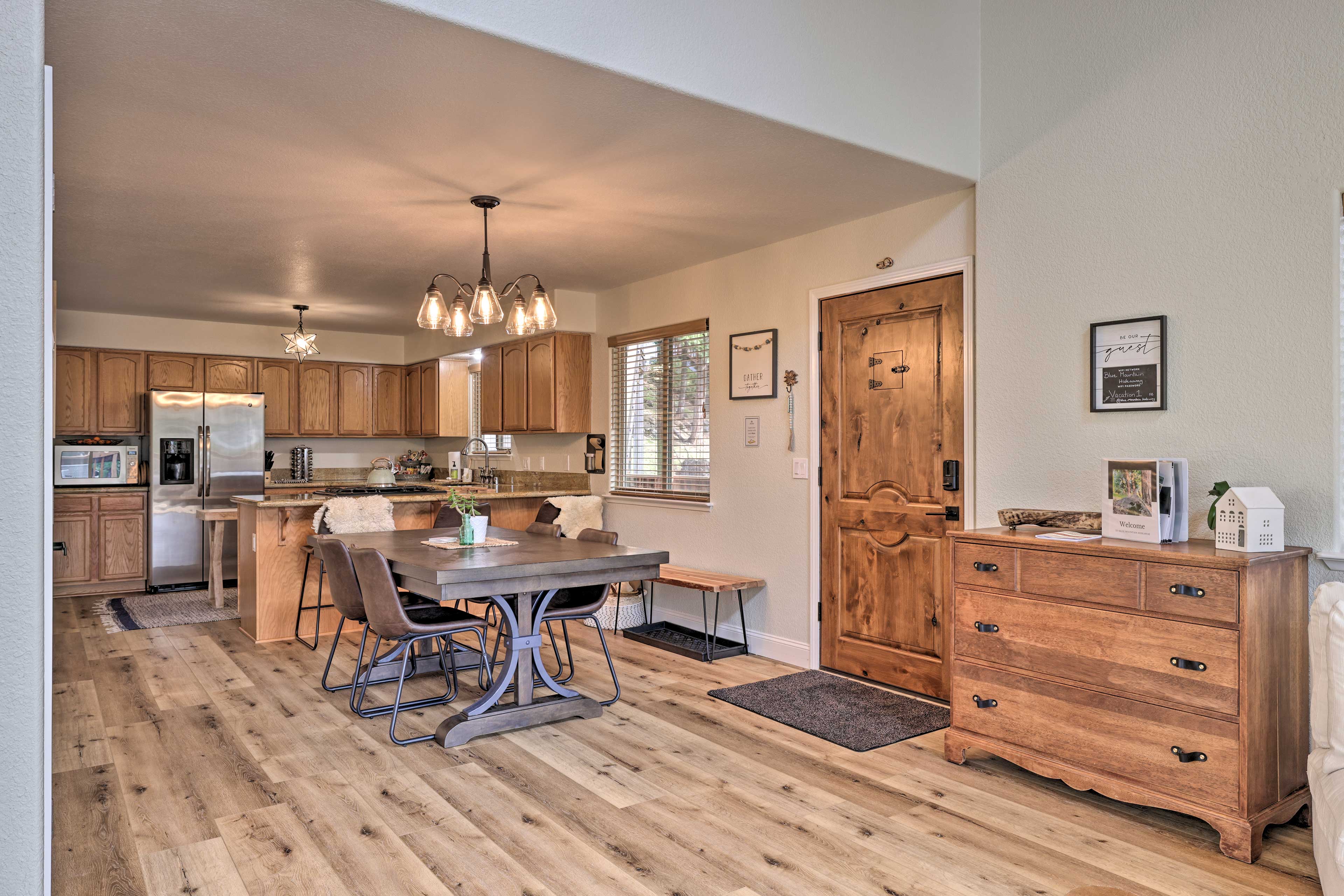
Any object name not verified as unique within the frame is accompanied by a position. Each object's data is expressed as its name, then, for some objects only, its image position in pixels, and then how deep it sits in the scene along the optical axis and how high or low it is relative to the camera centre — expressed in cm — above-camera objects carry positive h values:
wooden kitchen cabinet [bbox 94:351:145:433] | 734 +44
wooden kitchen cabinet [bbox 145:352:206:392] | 758 +64
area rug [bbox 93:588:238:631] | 595 -123
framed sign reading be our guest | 320 +30
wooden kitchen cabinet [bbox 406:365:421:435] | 877 +42
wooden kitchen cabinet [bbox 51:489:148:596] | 695 -81
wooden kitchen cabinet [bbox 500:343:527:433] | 682 +46
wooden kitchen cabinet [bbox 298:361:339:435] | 843 +45
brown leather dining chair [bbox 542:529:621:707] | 393 -77
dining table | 347 -59
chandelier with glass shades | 385 +61
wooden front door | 407 -16
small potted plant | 432 -40
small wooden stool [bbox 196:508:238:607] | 651 -88
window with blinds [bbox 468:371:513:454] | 844 +35
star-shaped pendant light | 711 +83
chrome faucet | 769 -29
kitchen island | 541 -76
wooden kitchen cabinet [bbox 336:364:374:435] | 867 +45
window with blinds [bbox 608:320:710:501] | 555 +21
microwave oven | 701 -17
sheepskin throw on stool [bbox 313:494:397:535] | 535 -45
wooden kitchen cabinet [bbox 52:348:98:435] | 717 +44
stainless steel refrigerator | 722 -22
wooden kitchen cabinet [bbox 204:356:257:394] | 790 +64
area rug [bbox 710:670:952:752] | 362 -121
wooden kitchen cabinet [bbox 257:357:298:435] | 820 +49
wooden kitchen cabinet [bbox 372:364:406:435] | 890 +45
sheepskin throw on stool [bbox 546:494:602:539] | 608 -50
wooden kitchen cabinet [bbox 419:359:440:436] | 838 +45
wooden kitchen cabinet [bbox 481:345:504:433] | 718 +45
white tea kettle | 744 -28
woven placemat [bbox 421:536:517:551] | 428 -51
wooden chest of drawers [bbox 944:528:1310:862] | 252 -73
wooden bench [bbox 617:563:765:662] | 488 -119
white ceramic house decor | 264 -24
